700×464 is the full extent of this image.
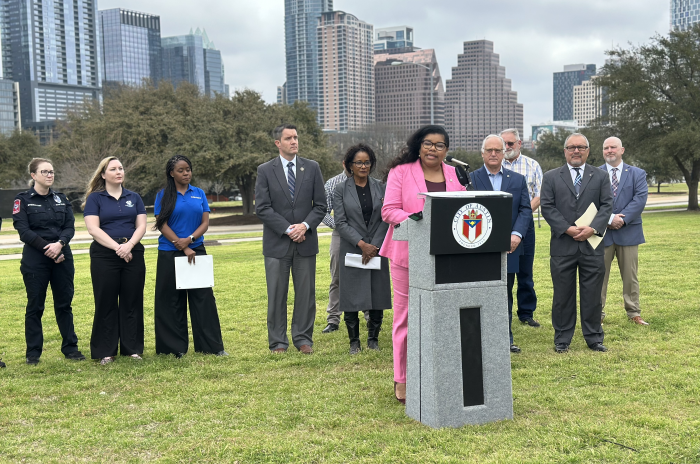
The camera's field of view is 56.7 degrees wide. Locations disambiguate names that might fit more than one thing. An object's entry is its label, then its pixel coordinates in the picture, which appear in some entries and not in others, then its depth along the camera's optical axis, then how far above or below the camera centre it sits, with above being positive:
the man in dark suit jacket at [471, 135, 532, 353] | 6.86 +0.06
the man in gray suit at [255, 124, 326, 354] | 7.09 -0.51
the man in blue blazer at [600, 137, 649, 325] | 8.05 -0.45
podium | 4.47 -0.87
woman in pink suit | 5.09 +0.00
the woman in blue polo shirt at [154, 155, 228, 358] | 6.93 -0.89
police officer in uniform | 6.78 -0.60
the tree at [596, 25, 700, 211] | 34.66 +4.80
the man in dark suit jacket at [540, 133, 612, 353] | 6.76 -0.57
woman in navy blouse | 6.74 -0.72
